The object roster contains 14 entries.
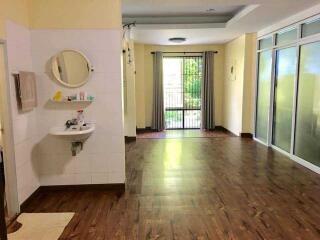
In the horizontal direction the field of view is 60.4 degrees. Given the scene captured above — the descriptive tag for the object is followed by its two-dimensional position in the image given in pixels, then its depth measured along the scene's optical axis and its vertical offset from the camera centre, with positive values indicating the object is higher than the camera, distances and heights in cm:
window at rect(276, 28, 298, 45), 475 +87
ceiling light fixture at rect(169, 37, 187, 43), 684 +115
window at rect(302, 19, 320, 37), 410 +87
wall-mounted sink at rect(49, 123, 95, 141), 311 -52
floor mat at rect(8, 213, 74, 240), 252 -135
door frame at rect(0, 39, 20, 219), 273 -63
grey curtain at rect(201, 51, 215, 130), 793 -23
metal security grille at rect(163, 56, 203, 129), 809 -16
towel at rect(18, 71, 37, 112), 293 -4
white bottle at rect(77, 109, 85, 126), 337 -39
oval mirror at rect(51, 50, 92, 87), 332 +22
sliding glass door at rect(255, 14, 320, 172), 420 -12
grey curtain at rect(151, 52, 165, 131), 787 -27
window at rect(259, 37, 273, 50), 564 +88
